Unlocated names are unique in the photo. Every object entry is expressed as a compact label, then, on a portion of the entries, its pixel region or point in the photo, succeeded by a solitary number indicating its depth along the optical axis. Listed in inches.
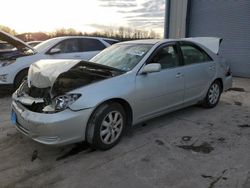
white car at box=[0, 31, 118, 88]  190.1
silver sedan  96.8
